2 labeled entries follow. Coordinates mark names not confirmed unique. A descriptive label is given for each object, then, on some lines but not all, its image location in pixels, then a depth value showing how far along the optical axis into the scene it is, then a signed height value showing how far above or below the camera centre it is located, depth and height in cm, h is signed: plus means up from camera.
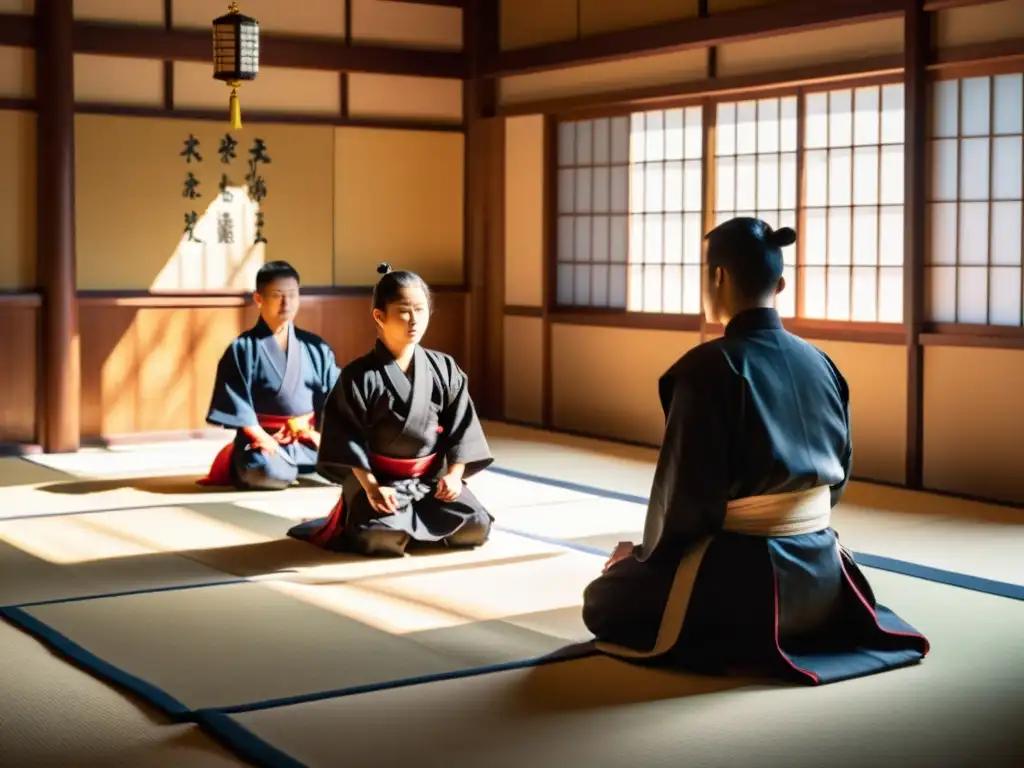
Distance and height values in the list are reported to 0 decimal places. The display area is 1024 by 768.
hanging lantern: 729 +124
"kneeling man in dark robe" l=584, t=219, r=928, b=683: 350 -49
